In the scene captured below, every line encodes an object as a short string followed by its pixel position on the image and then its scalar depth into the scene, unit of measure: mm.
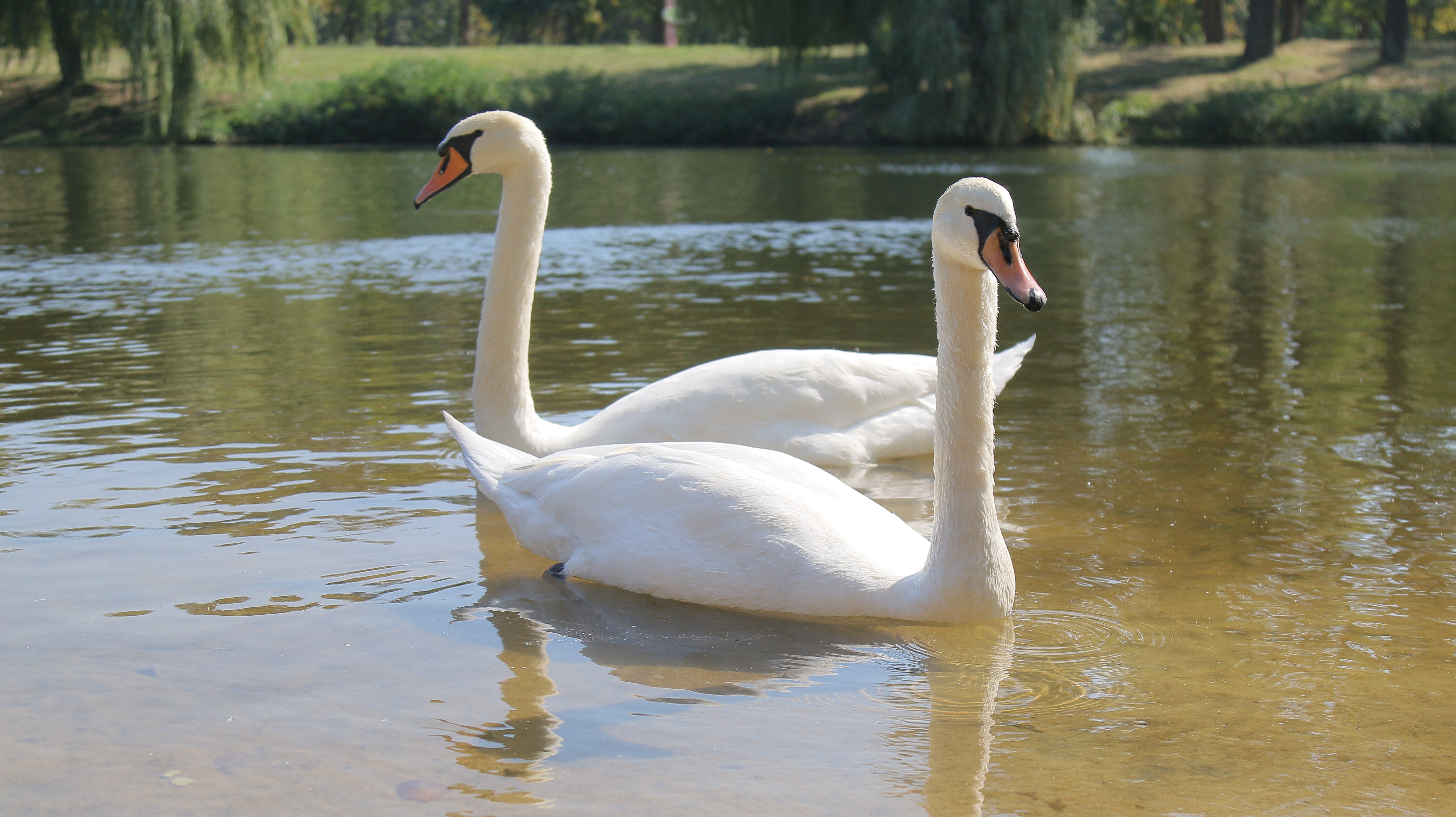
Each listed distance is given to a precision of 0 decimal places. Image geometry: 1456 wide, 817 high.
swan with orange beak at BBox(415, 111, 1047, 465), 5766
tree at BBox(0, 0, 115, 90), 34531
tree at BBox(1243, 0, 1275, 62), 46219
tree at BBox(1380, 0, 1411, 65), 45781
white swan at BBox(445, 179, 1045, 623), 4023
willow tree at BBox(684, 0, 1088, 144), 35844
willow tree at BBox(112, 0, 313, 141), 32562
